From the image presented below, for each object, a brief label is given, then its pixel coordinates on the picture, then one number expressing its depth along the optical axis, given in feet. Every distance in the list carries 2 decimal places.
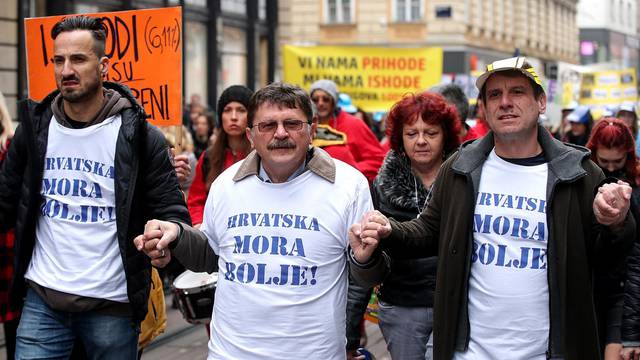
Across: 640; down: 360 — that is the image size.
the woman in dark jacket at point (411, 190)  15.16
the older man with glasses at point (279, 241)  11.71
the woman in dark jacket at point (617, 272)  12.67
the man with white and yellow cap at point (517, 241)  11.27
